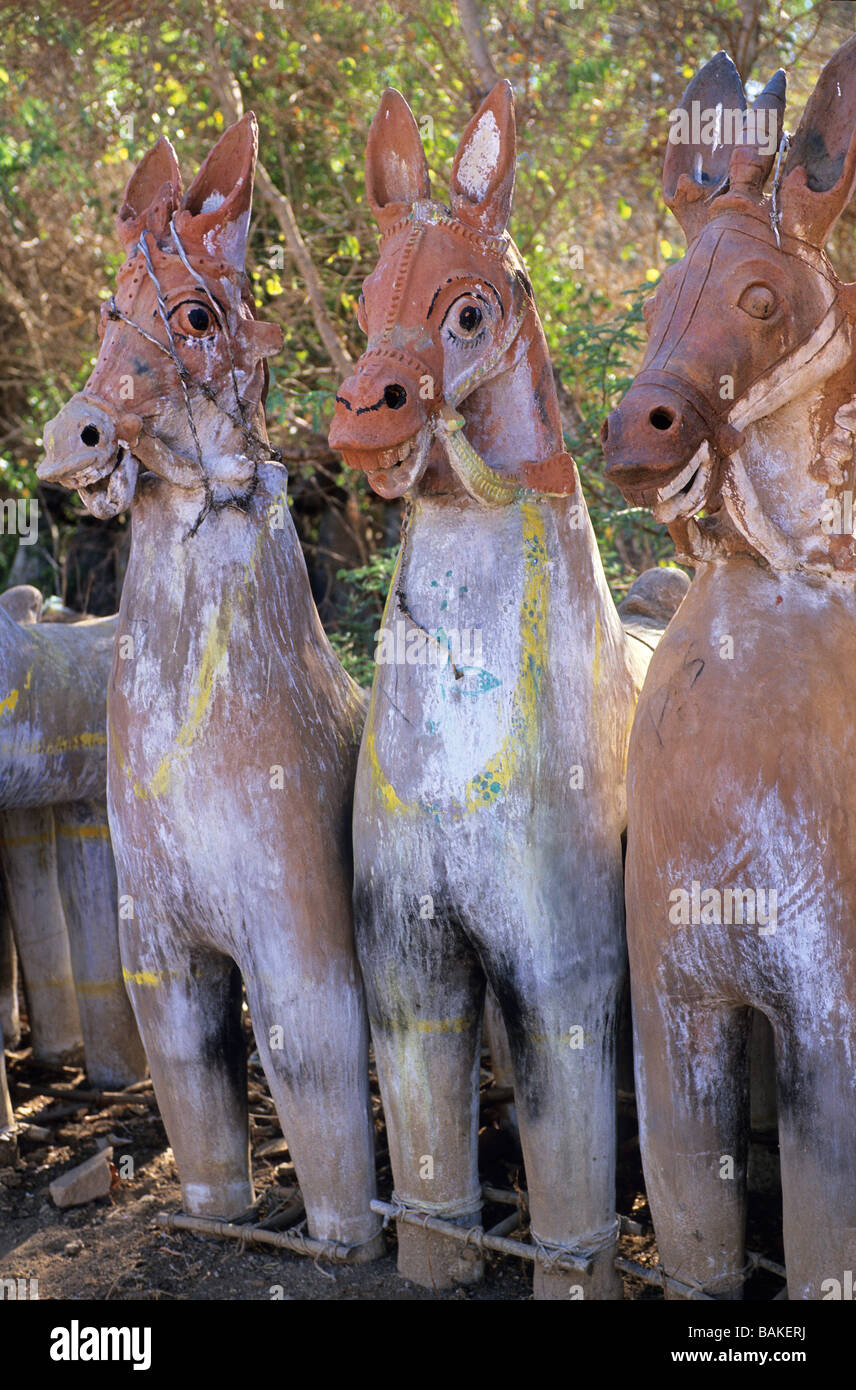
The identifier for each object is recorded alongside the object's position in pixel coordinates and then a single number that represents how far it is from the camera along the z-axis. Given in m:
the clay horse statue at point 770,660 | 2.34
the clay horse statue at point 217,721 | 3.11
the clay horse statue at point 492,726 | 2.80
